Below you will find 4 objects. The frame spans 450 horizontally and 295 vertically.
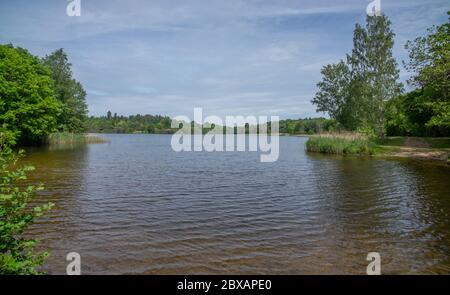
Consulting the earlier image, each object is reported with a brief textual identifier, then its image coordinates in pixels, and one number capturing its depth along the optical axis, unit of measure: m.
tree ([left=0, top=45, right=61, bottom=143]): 31.94
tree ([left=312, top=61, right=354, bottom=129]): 49.88
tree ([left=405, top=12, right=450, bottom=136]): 20.95
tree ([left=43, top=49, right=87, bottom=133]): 55.31
